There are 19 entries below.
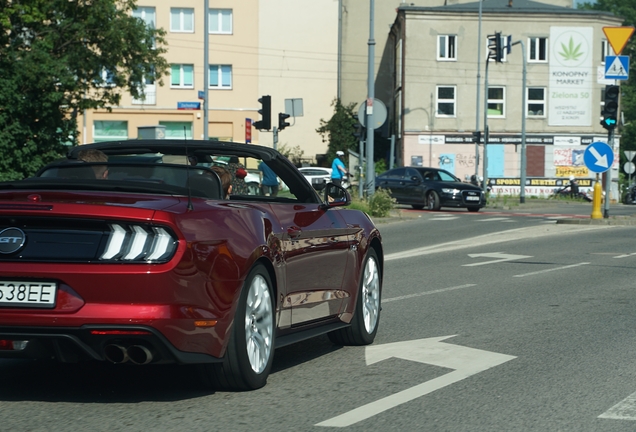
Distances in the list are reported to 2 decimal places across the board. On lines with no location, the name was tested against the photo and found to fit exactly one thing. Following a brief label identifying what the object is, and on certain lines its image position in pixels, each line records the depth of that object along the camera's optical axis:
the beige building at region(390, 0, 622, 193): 64.75
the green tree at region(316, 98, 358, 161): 68.62
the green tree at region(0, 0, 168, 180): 34.00
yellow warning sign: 23.95
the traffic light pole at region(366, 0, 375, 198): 28.98
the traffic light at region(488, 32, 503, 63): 46.25
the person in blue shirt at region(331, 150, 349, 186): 32.59
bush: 29.52
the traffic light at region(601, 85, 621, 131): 25.99
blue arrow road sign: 25.84
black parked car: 36.97
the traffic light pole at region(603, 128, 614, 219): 26.53
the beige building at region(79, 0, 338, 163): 67.44
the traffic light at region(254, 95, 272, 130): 26.92
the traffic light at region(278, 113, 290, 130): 28.91
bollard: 27.65
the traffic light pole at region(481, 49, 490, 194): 49.24
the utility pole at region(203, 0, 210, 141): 37.06
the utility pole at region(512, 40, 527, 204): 46.00
